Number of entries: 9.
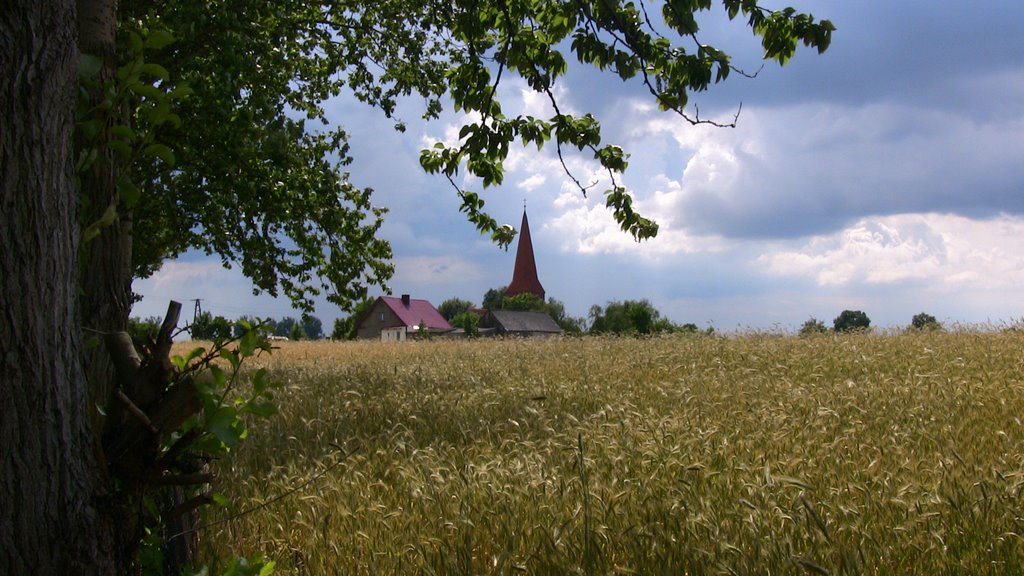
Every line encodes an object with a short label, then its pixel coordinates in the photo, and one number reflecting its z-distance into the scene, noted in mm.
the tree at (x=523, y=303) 91250
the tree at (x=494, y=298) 106944
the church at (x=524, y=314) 81812
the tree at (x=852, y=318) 64500
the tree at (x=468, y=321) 68625
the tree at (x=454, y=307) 109188
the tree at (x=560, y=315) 90562
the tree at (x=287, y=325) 73756
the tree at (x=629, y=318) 61781
